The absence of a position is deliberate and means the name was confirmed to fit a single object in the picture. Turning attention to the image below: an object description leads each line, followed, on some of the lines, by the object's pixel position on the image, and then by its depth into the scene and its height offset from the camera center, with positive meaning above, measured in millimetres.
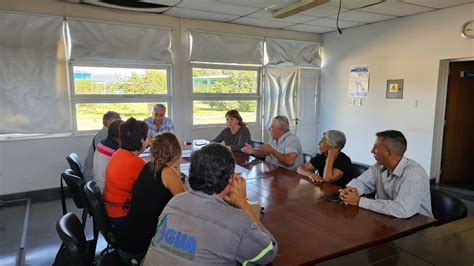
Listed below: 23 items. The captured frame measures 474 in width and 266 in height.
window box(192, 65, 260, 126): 5246 +43
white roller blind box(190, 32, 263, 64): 5023 +769
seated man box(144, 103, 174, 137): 4234 -365
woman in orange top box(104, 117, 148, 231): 2023 -505
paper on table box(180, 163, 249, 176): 2704 -663
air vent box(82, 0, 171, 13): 4047 +1173
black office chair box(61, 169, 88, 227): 2303 -667
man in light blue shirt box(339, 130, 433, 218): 1772 -547
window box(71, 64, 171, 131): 4383 +30
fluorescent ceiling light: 3532 +1043
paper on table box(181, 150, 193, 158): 3424 -653
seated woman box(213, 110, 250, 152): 4035 -489
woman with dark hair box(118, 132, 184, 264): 1720 -579
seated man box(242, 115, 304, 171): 3064 -533
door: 4723 -469
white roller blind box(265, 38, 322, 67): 5738 +797
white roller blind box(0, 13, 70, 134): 3832 +219
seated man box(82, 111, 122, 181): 3109 -646
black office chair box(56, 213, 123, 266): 1319 -637
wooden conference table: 1396 -676
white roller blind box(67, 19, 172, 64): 4191 +714
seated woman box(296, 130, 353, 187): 2477 -531
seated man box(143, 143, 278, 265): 1110 -482
